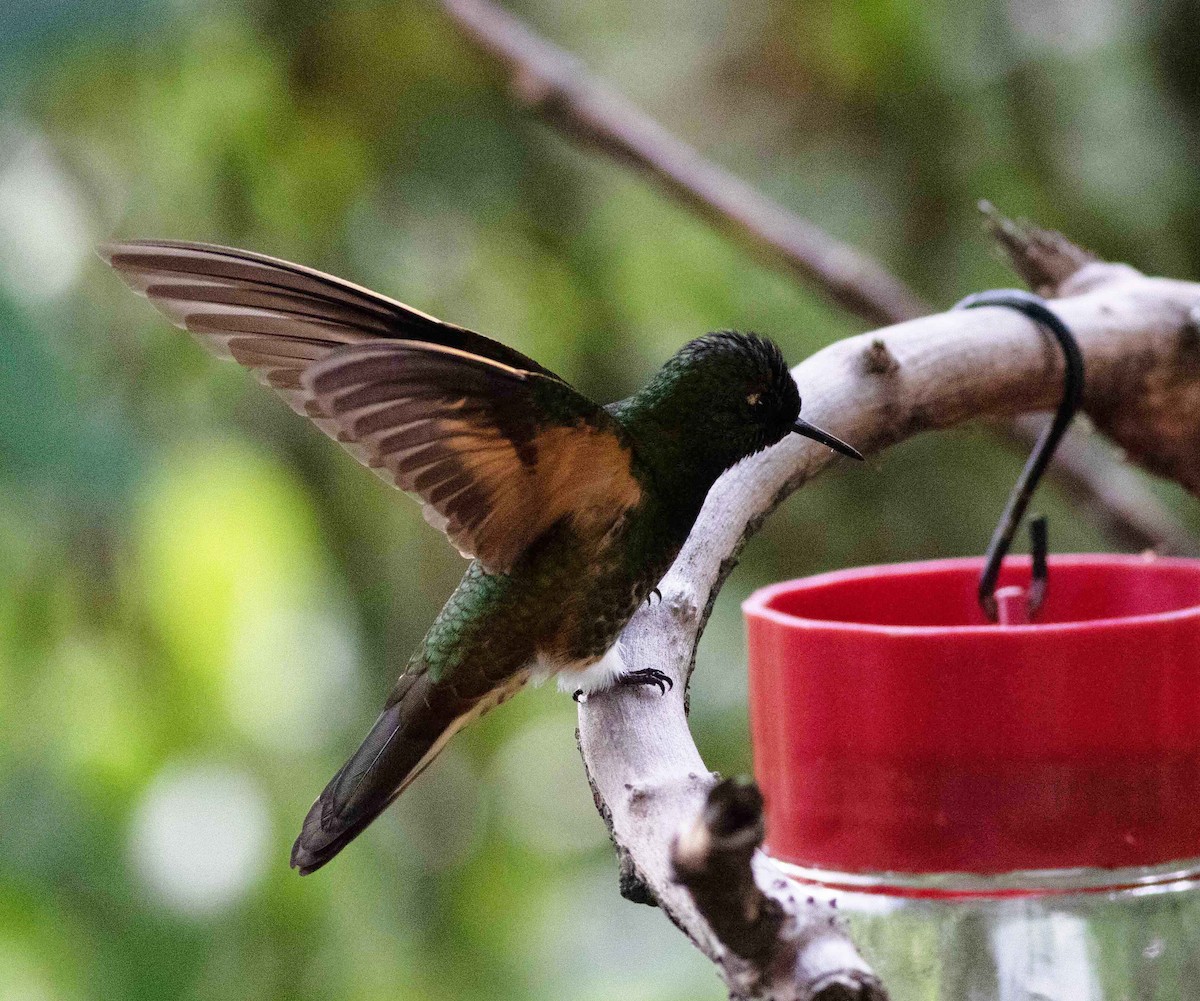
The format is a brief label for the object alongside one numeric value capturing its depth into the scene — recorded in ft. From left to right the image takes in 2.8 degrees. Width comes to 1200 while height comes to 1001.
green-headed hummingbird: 12.46
